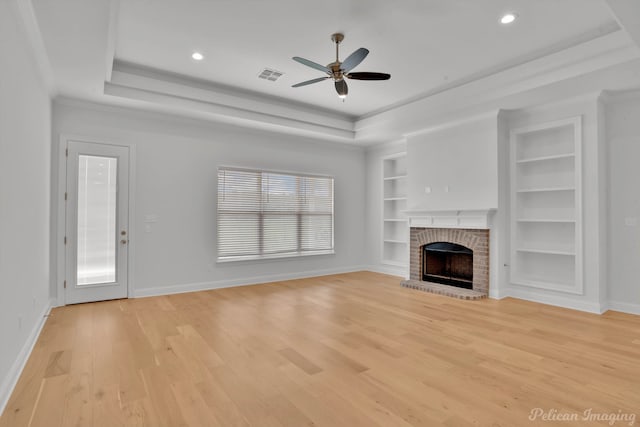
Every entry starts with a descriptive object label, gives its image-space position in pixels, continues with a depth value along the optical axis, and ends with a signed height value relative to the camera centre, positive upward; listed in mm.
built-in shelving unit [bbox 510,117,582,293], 4586 +168
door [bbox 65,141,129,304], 4688 -67
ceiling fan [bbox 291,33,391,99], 3457 +1559
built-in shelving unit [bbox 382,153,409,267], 7238 +160
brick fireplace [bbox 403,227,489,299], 5242 -482
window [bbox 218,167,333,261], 5996 +59
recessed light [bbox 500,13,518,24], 3279 +1949
